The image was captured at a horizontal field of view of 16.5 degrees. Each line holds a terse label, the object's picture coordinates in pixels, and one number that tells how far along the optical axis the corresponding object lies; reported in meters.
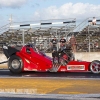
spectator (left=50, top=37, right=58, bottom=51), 22.58
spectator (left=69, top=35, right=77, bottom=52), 22.50
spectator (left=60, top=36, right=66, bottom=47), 21.38
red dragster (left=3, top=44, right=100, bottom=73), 15.52
